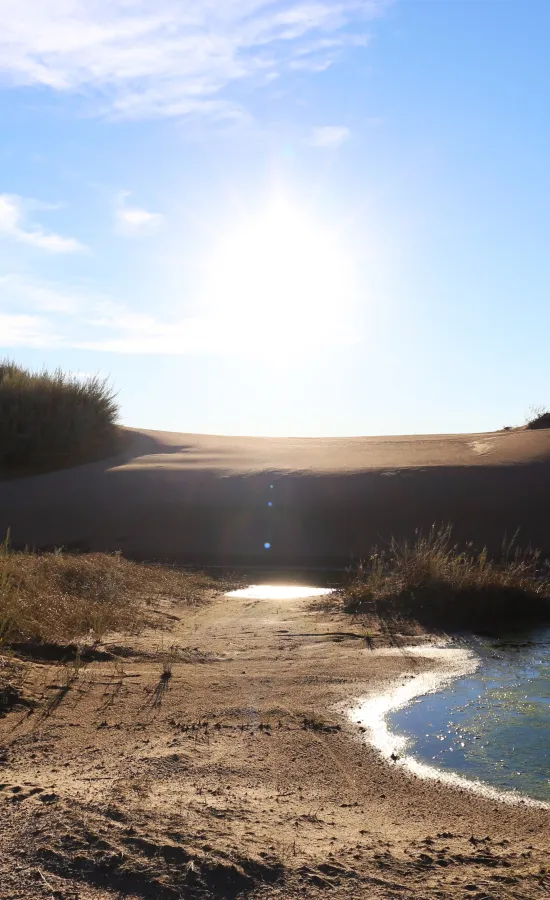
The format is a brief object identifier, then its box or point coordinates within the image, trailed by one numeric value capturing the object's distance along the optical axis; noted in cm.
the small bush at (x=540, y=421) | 2453
